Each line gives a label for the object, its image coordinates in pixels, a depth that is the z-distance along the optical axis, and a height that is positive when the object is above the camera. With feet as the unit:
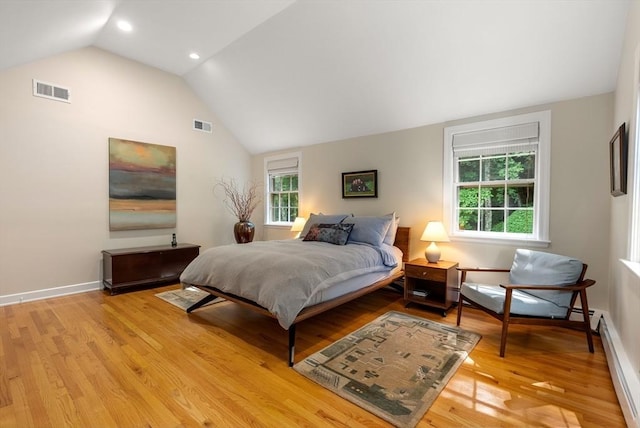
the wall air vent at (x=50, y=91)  12.10 +4.84
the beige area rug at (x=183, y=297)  11.84 -3.88
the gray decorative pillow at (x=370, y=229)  12.12 -0.88
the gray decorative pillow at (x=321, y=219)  13.88 -0.56
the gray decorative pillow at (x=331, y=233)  12.18 -1.08
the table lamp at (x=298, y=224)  16.93 -0.95
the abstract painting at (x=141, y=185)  14.26 +1.08
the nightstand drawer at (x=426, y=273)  10.61 -2.39
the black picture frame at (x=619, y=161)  7.04 +1.25
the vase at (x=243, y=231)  17.99 -1.46
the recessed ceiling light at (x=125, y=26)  11.74 +7.34
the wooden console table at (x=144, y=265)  13.09 -2.77
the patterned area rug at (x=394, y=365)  5.93 -3.87
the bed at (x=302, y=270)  7.73 -1.96
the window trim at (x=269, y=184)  18.01 +1.46
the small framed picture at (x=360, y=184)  14.60 +1.24
